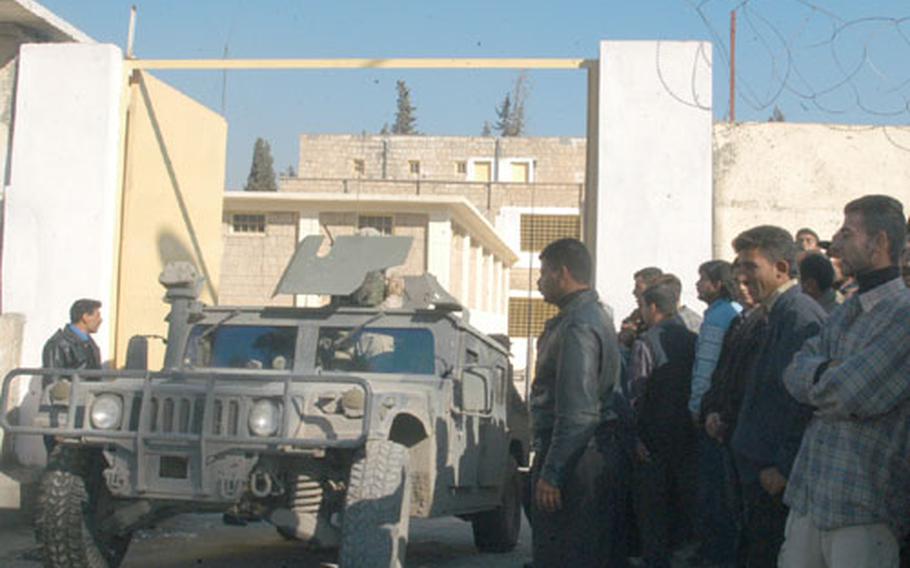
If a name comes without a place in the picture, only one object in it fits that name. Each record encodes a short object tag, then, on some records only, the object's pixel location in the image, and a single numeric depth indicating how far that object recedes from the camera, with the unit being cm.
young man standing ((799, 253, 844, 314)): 508
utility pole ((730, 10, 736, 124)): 876
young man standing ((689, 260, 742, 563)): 615
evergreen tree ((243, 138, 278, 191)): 5188
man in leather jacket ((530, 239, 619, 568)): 433
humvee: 582
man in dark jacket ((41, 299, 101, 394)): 806
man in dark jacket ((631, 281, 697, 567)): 626
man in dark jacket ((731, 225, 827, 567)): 400
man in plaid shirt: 333
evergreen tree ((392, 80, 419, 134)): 6712
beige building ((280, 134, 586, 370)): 3600
